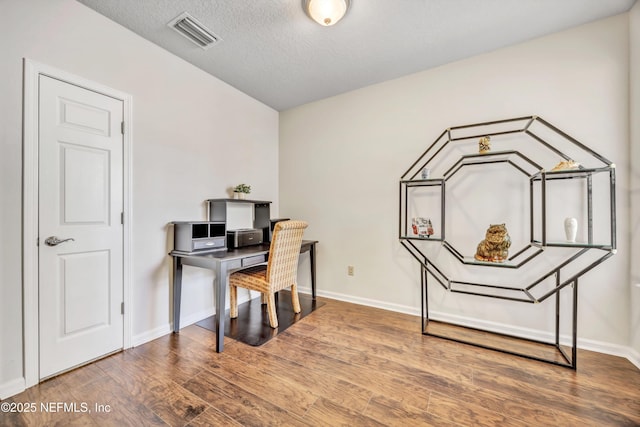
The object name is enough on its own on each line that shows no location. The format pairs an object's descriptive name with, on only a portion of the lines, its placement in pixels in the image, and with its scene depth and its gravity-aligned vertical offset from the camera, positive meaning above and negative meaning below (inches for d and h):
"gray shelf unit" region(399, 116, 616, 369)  72.9 +6.8
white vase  72.4 -4.4
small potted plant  115.4 +10.2
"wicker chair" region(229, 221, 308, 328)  93.4 -23.6
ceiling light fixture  68.8 +56.9
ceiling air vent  77.5 +59.2
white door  66.7 -3.5
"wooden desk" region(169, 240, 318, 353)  79.6 -17.6
